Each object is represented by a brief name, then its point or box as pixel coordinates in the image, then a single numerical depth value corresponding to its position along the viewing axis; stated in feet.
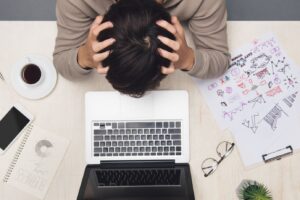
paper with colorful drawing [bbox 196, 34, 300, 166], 2.90
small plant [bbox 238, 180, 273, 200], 2.84
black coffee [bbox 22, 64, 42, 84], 2.91
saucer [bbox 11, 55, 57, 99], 2.91
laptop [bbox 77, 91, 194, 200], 2.87
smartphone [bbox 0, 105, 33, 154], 2.94
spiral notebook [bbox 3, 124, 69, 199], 2.95
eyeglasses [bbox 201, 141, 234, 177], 2.97
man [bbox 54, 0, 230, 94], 2.77
